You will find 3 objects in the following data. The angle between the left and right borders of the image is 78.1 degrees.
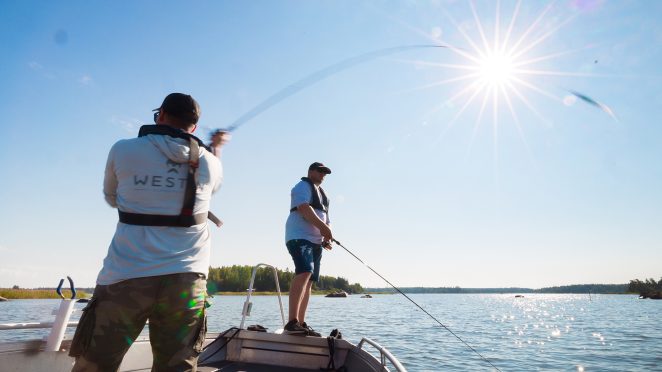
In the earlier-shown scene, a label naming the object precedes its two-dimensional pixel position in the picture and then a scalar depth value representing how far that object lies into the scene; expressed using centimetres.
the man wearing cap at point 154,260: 192
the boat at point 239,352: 331
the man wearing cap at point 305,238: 460
